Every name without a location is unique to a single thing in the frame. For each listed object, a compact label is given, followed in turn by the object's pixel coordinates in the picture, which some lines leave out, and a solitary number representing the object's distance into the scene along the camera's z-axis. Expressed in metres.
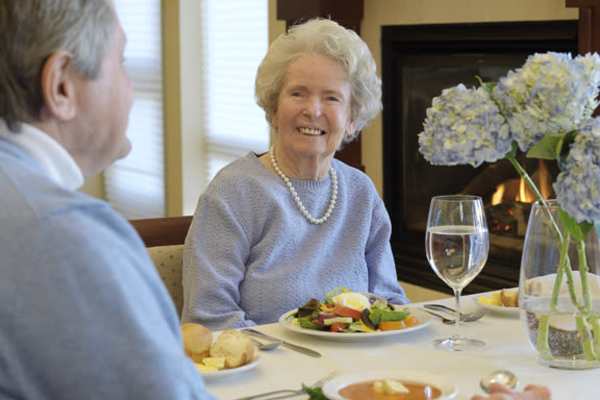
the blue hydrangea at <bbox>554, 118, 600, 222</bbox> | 1.93
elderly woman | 2.47
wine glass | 2.12
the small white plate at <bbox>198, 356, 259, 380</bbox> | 1.95
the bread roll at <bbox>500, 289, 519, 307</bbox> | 2.30
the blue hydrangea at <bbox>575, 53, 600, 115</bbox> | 1.96
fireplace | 3.79
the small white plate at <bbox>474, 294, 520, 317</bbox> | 2.29
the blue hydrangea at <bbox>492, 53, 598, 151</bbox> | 1.95
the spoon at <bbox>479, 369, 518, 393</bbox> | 1.93
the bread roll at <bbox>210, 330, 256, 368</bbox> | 1.98
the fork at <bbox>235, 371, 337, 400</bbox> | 1.89
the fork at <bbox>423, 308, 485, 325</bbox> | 2.26
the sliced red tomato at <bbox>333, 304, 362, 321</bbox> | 2.19
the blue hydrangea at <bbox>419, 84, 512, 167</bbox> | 1.98
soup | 1.85
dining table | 1.94
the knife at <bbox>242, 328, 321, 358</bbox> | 2.07
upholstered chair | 2.60
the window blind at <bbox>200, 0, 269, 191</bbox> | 5.25
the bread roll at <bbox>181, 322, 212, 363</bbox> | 2.01
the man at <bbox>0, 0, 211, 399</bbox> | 1.43
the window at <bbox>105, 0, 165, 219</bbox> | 5.94
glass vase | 2.01
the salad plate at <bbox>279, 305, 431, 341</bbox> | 2.12
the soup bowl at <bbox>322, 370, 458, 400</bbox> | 1.86
